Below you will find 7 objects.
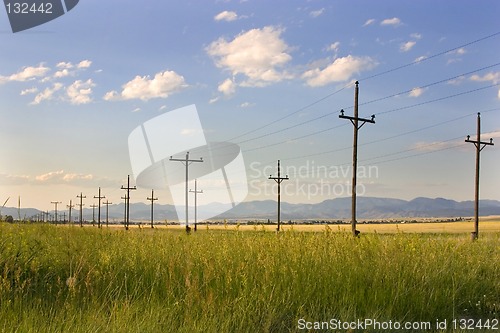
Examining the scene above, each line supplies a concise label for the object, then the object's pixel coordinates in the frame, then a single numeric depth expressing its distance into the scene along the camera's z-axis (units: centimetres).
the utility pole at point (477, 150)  3381
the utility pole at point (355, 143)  2623
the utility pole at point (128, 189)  7335
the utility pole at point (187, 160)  5750
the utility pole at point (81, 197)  10424
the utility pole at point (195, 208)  7594
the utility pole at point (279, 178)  5622
